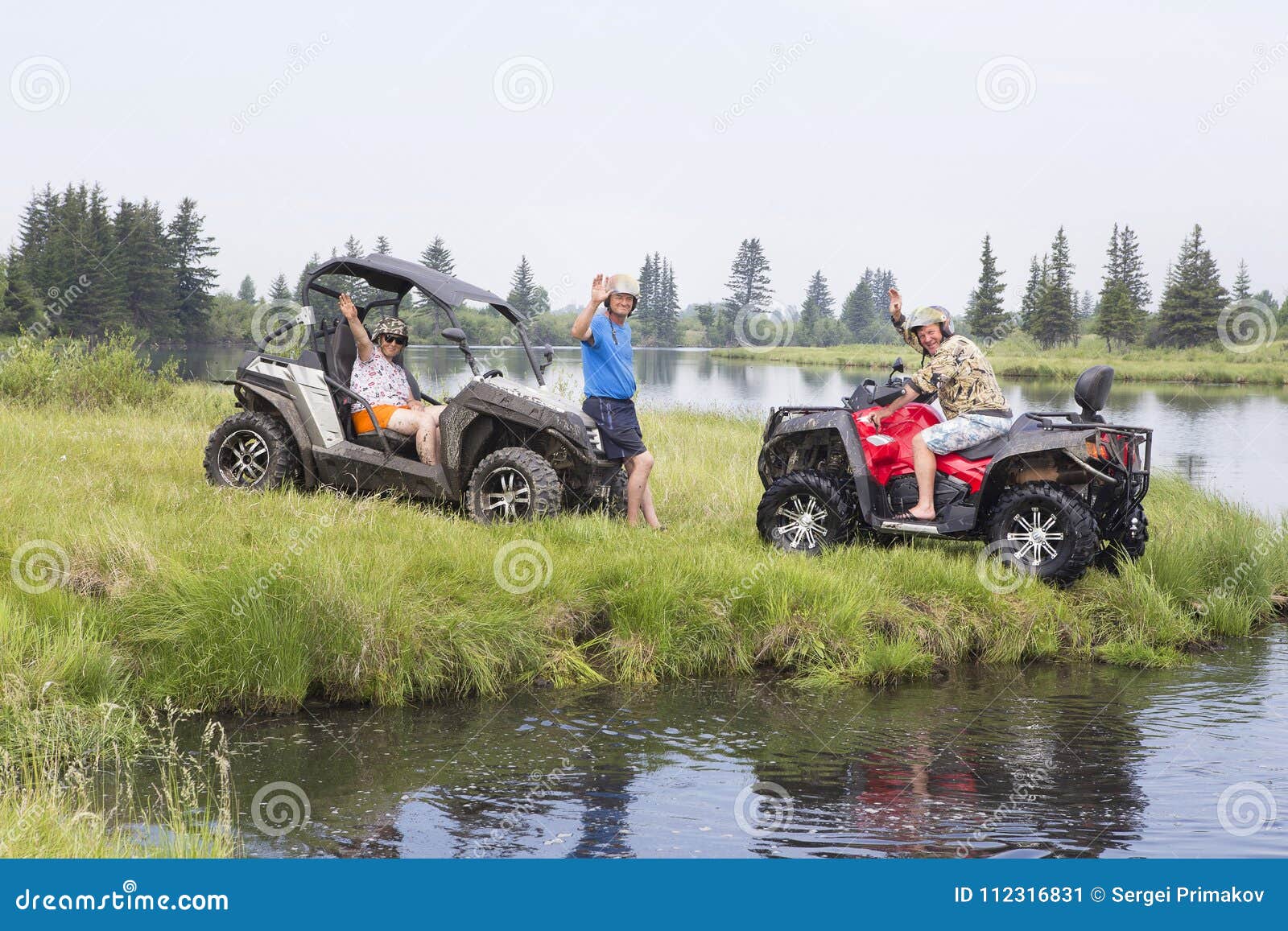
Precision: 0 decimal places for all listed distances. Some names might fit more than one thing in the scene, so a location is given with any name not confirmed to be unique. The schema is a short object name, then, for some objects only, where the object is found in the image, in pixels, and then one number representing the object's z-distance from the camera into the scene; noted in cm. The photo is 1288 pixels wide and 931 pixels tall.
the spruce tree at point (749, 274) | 12369
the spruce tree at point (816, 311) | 12394
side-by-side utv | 965
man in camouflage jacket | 884
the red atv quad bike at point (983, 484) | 846
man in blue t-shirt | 947
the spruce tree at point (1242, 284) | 9553
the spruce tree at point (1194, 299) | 7594
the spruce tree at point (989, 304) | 8506
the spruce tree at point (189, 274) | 8000
